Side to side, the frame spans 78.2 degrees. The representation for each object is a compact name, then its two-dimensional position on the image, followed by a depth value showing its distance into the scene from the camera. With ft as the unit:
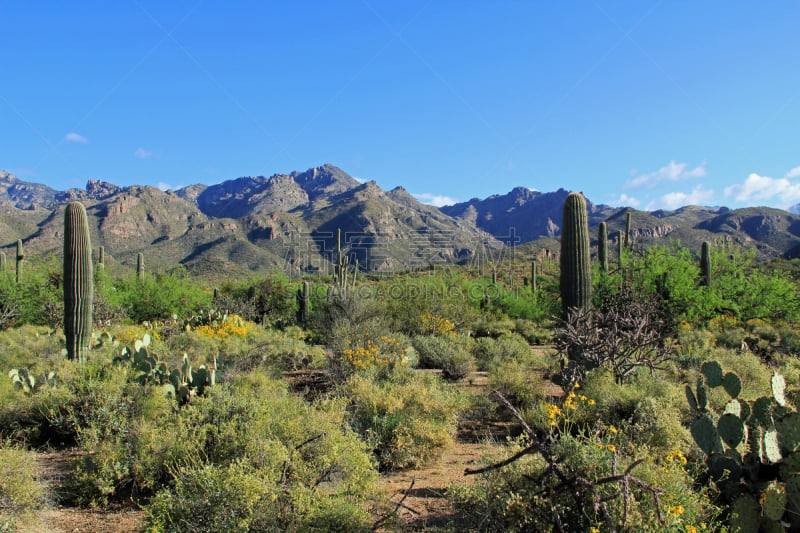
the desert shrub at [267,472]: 12.43
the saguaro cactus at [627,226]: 68.58
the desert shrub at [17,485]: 14.49
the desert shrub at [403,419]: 20.49
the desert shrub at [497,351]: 41.83
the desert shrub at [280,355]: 36.68
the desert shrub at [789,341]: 40.94
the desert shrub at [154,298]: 69.56
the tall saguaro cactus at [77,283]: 36.47
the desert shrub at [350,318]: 43.29
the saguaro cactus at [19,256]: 73.82
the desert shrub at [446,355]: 37.68
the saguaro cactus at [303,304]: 73.99
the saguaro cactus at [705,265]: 54.03
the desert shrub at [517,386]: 27.48
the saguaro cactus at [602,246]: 58.23
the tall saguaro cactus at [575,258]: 37.42
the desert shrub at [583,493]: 10.73
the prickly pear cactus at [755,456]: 11.12
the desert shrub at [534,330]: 65.67
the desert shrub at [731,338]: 42.24
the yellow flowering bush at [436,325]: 56.89
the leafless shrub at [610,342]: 26.94
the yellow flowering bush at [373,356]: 32.91
